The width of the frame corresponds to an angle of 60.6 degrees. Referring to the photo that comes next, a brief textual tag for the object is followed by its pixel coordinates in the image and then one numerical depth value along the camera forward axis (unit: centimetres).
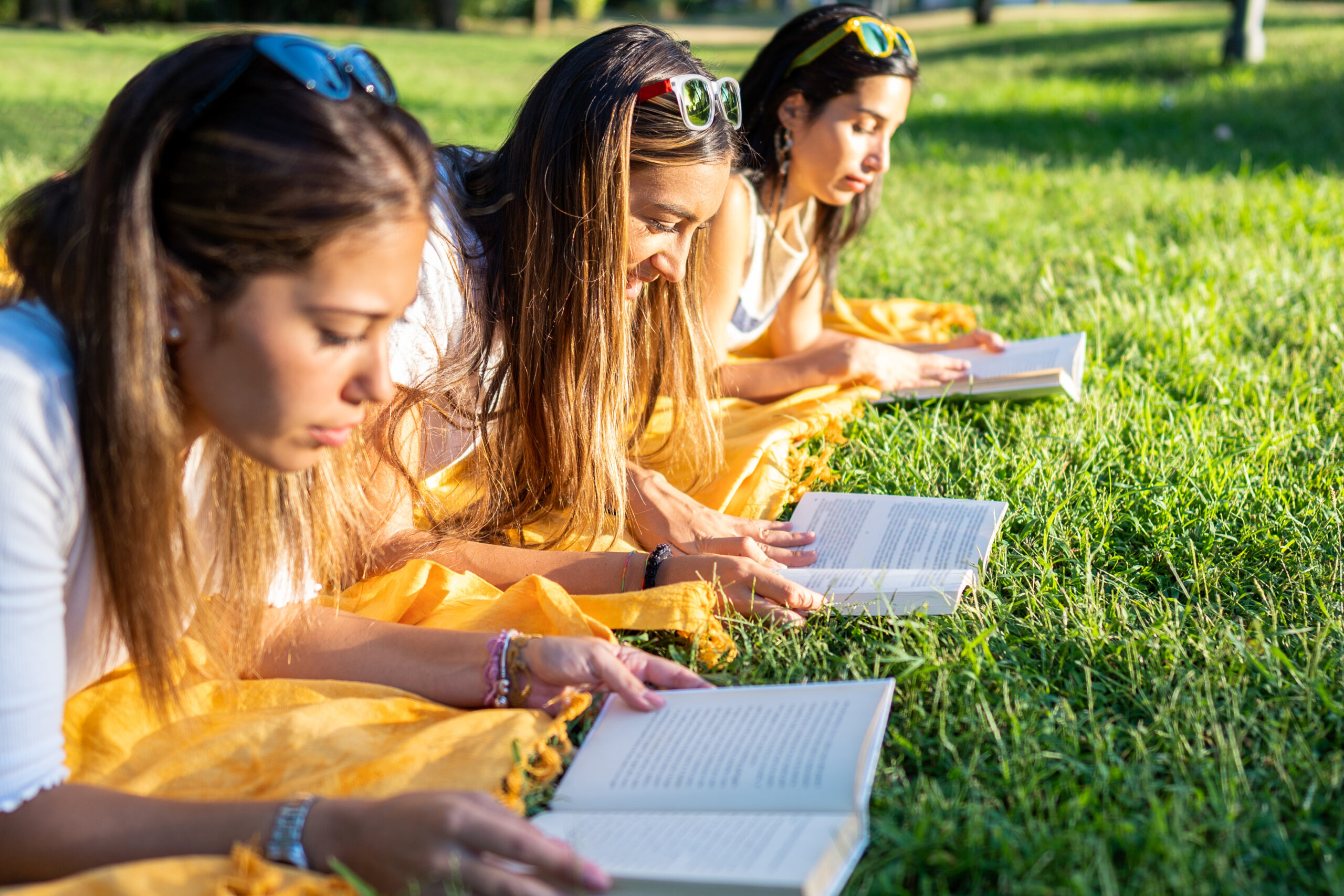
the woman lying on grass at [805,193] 357
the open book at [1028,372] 342
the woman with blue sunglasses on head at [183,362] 144
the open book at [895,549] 232
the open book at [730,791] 144
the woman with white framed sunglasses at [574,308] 244
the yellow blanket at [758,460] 288
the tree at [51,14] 1930
